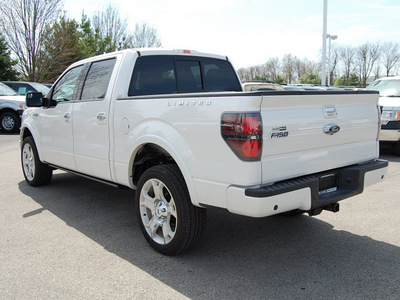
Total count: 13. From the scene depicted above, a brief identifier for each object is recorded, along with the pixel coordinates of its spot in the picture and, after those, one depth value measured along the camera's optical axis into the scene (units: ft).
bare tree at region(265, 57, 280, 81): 232.94
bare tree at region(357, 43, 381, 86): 220.64
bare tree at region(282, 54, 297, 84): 233.96
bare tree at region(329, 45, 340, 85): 219.51
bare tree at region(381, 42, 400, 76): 211.74
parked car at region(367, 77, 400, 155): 28.96
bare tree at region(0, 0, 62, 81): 86.37
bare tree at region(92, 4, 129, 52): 123.47
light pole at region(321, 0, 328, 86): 73.56
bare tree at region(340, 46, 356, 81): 219.41
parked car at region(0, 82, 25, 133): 47.16
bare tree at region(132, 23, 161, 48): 126.41
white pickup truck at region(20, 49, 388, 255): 9.48
